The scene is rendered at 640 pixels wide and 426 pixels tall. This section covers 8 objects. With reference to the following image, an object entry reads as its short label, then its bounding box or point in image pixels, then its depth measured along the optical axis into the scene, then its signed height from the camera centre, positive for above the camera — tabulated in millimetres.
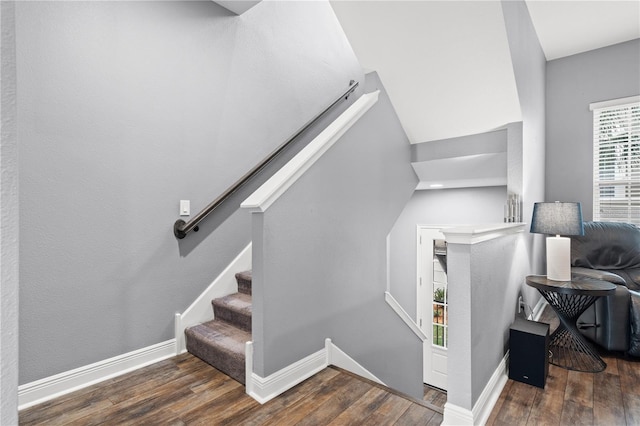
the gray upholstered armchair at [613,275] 2465 -559
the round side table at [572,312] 2299 -778
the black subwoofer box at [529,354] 2119 -937
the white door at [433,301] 4535 -1272
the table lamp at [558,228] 2535 -135
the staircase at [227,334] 2080 -881
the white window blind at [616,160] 3695 +583
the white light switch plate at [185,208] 2492 +12
